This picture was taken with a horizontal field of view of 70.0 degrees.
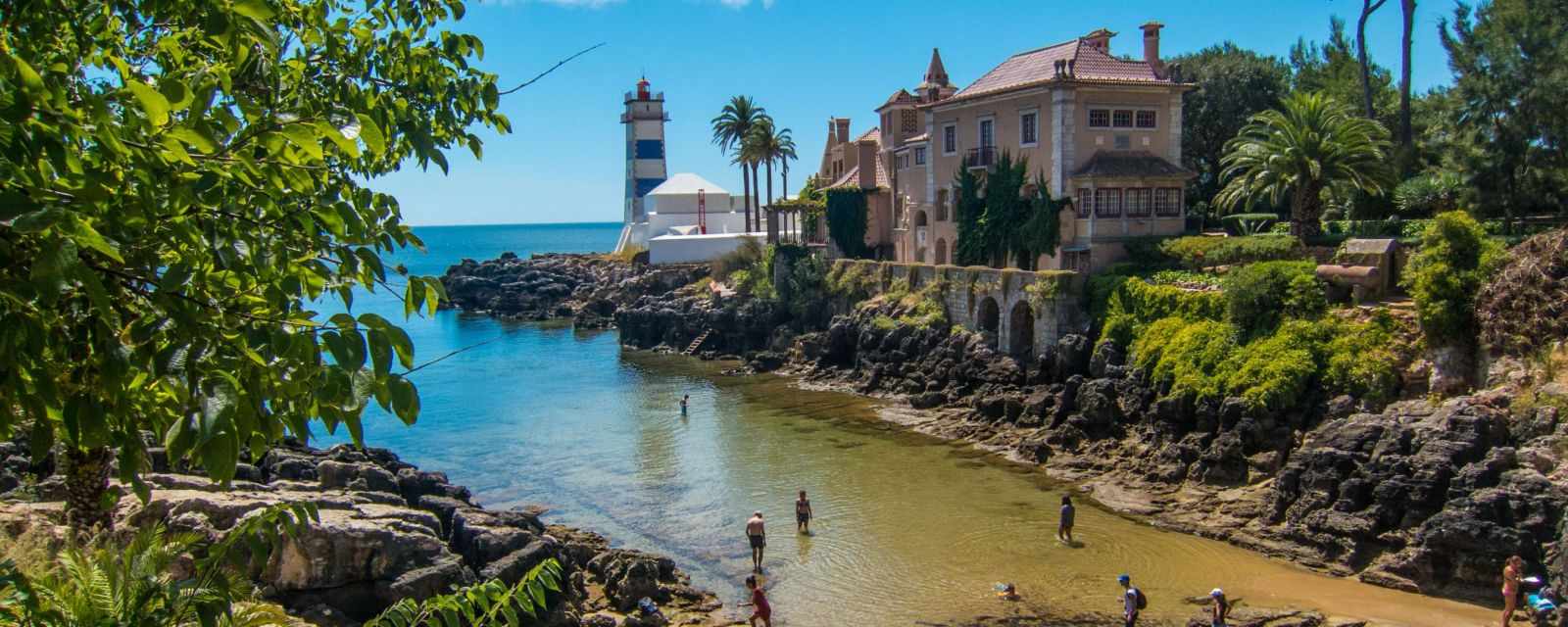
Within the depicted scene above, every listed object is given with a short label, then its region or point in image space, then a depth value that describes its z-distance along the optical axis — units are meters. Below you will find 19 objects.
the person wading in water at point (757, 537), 24.28
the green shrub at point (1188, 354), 31.39
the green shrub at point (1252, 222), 45.90
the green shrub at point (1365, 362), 27.64
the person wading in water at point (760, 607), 20.39
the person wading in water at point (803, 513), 26.77
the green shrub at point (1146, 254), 41.16
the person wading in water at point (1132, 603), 19.89
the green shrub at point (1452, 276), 27.44
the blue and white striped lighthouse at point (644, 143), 110.18
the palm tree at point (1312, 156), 37.78
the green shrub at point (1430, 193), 41.06
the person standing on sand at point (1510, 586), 18.64
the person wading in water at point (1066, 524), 25.12
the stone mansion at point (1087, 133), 43.94
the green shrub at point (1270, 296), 31.56
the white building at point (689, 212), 93.56
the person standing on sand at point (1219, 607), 19.27
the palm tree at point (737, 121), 73.62
